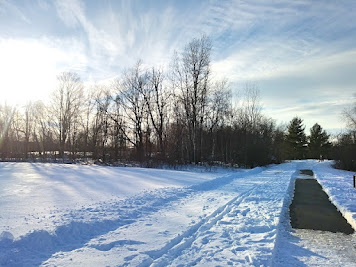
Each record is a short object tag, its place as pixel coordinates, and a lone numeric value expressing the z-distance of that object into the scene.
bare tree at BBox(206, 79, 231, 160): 36.03
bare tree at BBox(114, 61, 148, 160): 36.28
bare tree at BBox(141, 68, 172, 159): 35.84
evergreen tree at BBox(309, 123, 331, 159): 72.31
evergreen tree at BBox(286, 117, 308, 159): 74.20
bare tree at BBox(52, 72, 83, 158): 45.28
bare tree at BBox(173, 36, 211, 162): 32.91
